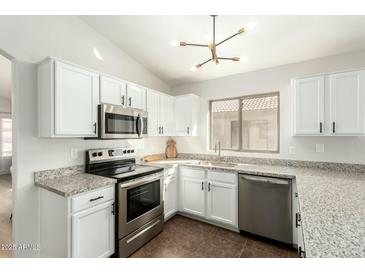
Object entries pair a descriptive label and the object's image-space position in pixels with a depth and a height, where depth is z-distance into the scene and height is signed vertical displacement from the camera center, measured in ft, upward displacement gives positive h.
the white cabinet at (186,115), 11.21 +1.39
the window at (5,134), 19.43 +0.28
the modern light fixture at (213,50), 5.61 +2.80
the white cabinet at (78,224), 5.25 -2.83
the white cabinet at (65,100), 5.84 +1.28
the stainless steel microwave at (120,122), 7.00 +0.62
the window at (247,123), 9.78 +0.81
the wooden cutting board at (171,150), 12.43 -0.96
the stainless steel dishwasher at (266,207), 7.07 -2.99
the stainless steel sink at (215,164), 9.56 -1.54
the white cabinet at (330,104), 6.79 +1.30
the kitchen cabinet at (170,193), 9.29 -3.08
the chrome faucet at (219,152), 10.82 -0.99
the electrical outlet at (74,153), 7.32 -0.69
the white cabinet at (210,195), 8.41 -2.99
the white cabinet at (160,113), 9.71 +1.35
